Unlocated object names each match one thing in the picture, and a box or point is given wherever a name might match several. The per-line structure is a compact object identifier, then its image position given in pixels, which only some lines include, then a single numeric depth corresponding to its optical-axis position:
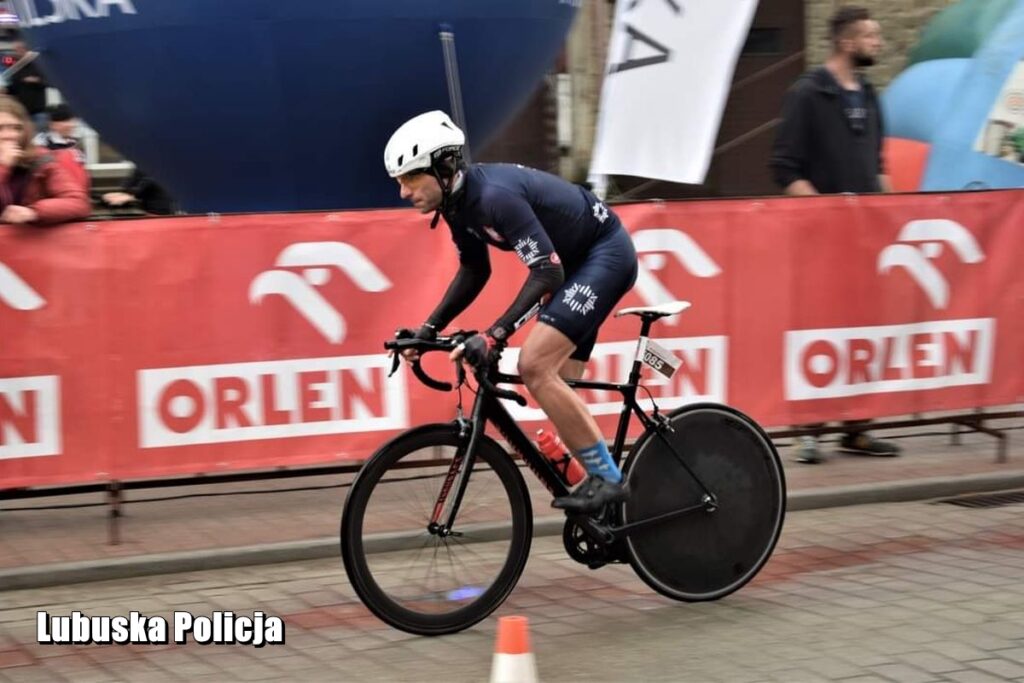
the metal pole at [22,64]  19.61
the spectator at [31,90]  23.77
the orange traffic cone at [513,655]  8.52
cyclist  10.68
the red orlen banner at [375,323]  14.13
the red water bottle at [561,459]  11.55
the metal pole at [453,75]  16.67
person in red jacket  14.59
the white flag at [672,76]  17.75
